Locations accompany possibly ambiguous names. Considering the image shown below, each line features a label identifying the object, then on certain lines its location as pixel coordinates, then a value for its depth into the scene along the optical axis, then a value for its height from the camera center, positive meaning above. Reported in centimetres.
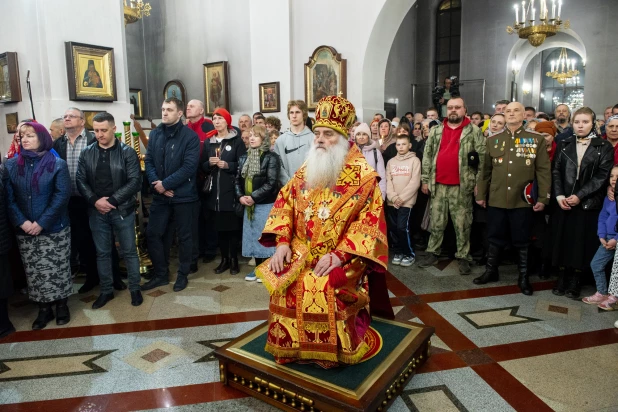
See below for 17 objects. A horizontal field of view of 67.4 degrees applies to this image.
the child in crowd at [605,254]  393 -107
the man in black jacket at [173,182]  451 -41
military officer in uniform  436 -47
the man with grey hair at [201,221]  530 -103
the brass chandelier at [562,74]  1632 +201
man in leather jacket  409 -47
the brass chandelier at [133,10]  1035 +289
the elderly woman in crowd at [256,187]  475 -51
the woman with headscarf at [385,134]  645 +2
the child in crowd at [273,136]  567 +2
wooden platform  243 -134
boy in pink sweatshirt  534 -62
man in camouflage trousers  493 -42
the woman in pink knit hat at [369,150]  541 -17
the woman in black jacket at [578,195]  413 -58
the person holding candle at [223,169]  499 -32
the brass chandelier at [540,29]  1077 +240
